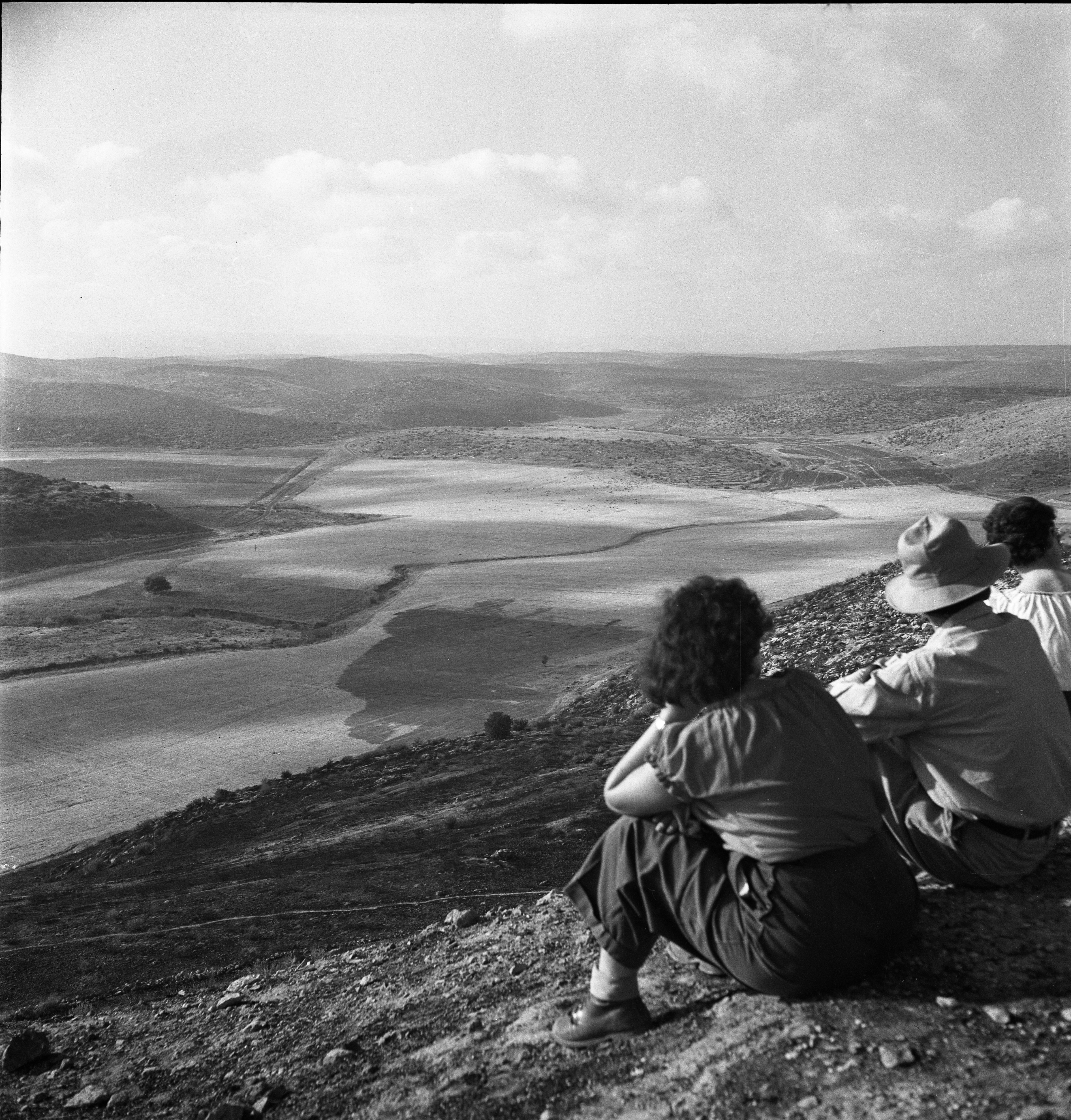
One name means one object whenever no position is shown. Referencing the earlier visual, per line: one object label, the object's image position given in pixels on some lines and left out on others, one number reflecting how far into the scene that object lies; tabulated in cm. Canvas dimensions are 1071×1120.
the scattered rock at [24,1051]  524
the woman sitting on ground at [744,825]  346
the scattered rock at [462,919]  673
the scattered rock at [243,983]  621
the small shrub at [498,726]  1756
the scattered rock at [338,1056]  455
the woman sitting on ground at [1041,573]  504
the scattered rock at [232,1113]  418
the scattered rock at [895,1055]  344
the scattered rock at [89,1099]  475
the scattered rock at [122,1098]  470
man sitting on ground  396
